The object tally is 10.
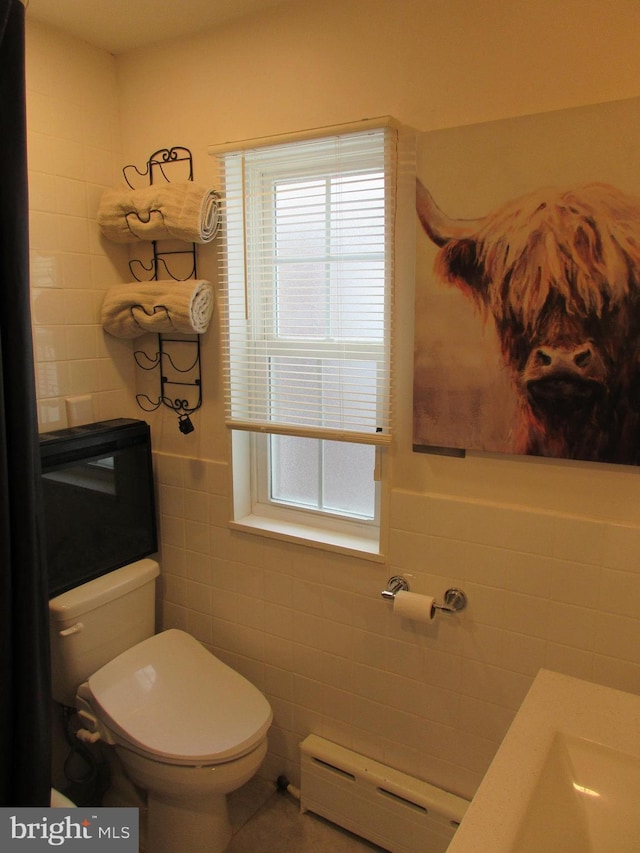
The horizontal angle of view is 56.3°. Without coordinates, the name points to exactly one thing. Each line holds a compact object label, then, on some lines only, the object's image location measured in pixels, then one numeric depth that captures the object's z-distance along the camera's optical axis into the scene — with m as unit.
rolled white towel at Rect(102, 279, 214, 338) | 1.87
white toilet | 1.62
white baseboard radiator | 1.73
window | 1.68
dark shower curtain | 1.40
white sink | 0.90
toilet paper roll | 1.62
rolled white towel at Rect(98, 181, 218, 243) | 1.81
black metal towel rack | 1.96
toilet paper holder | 1.65
